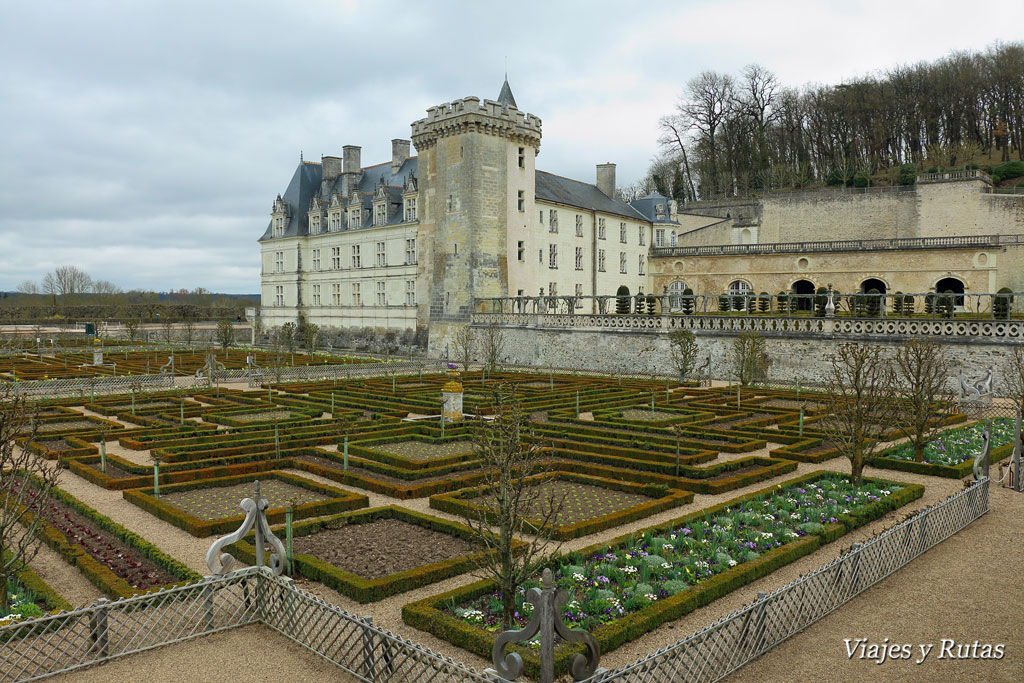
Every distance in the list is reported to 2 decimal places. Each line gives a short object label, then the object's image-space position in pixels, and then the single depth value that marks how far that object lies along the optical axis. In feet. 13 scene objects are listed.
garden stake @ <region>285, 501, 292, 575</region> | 27.35
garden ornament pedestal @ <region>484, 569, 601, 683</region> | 16.56
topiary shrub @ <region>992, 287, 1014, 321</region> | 94.27
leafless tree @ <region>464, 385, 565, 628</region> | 22.04
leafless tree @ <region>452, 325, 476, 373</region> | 113.70
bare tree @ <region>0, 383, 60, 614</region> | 23.32
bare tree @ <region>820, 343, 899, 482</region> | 39.73
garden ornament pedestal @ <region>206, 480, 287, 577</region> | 24.57
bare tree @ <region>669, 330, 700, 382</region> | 84.84
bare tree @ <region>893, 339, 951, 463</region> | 46.06
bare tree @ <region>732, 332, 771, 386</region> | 82.12
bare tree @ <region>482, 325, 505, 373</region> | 95.74
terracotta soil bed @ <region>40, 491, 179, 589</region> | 26.53
